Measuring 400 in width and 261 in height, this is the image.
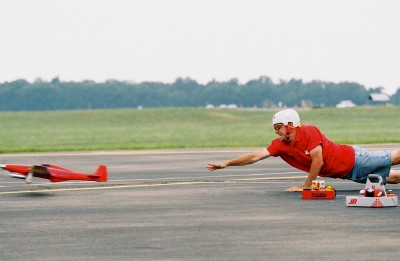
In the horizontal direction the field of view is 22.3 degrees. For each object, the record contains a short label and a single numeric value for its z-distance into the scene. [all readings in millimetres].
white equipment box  15805
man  17625
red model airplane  20078
